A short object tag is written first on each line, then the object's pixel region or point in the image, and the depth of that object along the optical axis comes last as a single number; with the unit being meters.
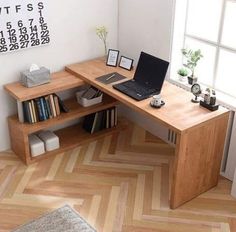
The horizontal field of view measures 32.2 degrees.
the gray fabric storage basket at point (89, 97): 3.96
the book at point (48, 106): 3.66
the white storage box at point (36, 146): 3.68
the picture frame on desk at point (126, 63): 3.87
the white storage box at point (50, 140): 3.78
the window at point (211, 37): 3.27
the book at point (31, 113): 3.57
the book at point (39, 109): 3.61
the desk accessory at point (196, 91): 3.21
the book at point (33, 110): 3.58
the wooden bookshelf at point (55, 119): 3.52
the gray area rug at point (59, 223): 2.96
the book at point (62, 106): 3.82
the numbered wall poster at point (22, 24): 3.40
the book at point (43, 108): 3.62
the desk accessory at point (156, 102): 3.15
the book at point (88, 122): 4.07
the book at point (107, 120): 4.13
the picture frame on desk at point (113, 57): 3.95
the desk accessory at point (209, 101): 3.11
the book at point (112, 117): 4.16
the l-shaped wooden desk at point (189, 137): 2.96
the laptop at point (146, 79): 3.34
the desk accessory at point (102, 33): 3.97
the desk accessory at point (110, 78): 3.61
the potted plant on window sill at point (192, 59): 3.42
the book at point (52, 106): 3.68
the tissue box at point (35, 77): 3.54
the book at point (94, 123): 4.05
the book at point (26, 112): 3.57
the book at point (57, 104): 3.72
